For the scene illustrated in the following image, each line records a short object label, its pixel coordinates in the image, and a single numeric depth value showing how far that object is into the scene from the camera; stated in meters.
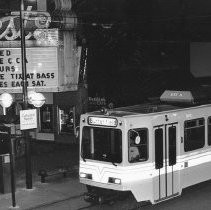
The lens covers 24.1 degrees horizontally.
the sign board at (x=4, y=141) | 14.75
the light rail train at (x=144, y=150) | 12.59
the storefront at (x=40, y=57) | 19.72
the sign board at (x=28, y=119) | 14.85
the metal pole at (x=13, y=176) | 13.60
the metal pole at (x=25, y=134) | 15.25
